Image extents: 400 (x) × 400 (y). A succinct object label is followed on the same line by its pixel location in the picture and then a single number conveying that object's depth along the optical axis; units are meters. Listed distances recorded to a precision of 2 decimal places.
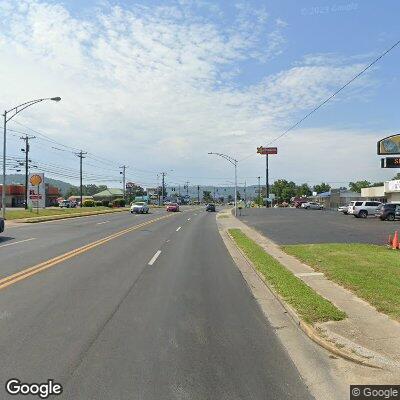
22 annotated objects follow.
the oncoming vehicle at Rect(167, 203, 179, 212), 77.06
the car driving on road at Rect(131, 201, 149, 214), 63.76
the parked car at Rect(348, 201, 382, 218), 51.19
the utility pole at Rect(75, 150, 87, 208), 94.19
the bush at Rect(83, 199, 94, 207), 93.44
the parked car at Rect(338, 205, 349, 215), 62.67
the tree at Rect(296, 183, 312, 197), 185.88
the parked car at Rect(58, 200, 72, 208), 96.66
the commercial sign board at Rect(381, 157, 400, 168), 28.88
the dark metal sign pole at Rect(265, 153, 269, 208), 134.65
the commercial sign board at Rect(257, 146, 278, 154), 143.49
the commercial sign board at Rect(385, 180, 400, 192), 67.15
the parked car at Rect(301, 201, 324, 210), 92.28
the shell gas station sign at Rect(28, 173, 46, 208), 50.69
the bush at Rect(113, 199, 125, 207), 97.50
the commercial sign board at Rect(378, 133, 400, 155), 33.56
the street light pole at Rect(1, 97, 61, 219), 36.21
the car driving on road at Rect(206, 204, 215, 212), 84.06
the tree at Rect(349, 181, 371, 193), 182.62
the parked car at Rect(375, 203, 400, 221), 44.19
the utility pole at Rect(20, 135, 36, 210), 69.81
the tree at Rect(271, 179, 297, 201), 172.75
